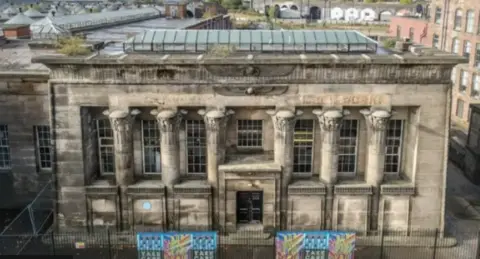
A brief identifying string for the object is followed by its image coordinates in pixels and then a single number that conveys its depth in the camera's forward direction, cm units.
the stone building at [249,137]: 2689
